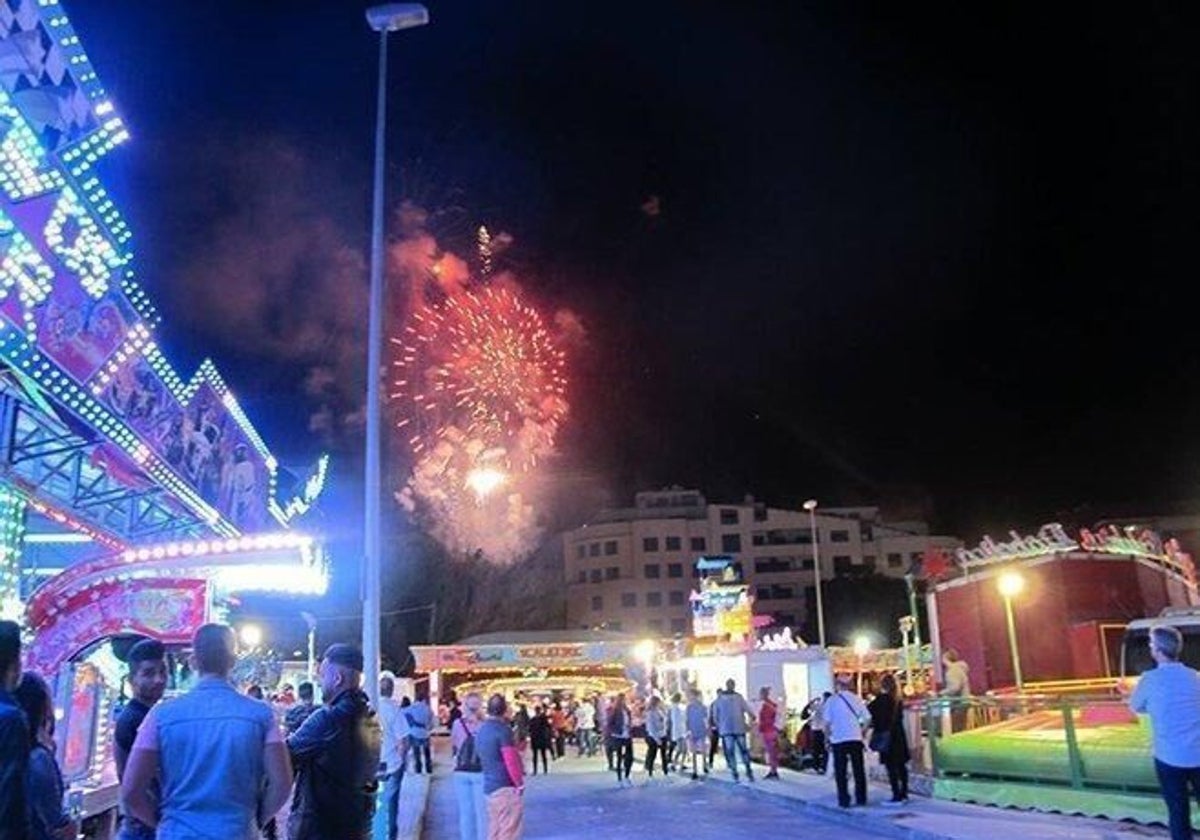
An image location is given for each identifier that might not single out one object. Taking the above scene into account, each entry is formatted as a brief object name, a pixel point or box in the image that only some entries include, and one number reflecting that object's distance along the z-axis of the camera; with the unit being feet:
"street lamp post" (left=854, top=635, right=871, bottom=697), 139.43
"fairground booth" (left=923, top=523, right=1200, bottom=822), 50.42
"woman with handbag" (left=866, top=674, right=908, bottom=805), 47.29
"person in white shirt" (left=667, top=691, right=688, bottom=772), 76.54
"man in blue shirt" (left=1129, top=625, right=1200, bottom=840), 25.05
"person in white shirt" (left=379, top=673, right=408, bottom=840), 36.96
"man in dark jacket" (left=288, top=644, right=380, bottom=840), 18.29
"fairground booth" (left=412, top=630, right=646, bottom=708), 147.02
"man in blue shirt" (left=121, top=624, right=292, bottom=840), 13.91
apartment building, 287.89
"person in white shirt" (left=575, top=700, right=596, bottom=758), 112.98
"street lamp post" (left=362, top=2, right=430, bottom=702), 38.01
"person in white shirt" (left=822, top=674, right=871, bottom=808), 47.62
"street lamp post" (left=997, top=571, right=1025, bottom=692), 69.67
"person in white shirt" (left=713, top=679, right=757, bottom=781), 65.21
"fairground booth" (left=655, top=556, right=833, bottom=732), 90.27
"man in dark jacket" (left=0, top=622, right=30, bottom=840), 13.23
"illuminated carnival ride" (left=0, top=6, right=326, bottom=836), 28.45
